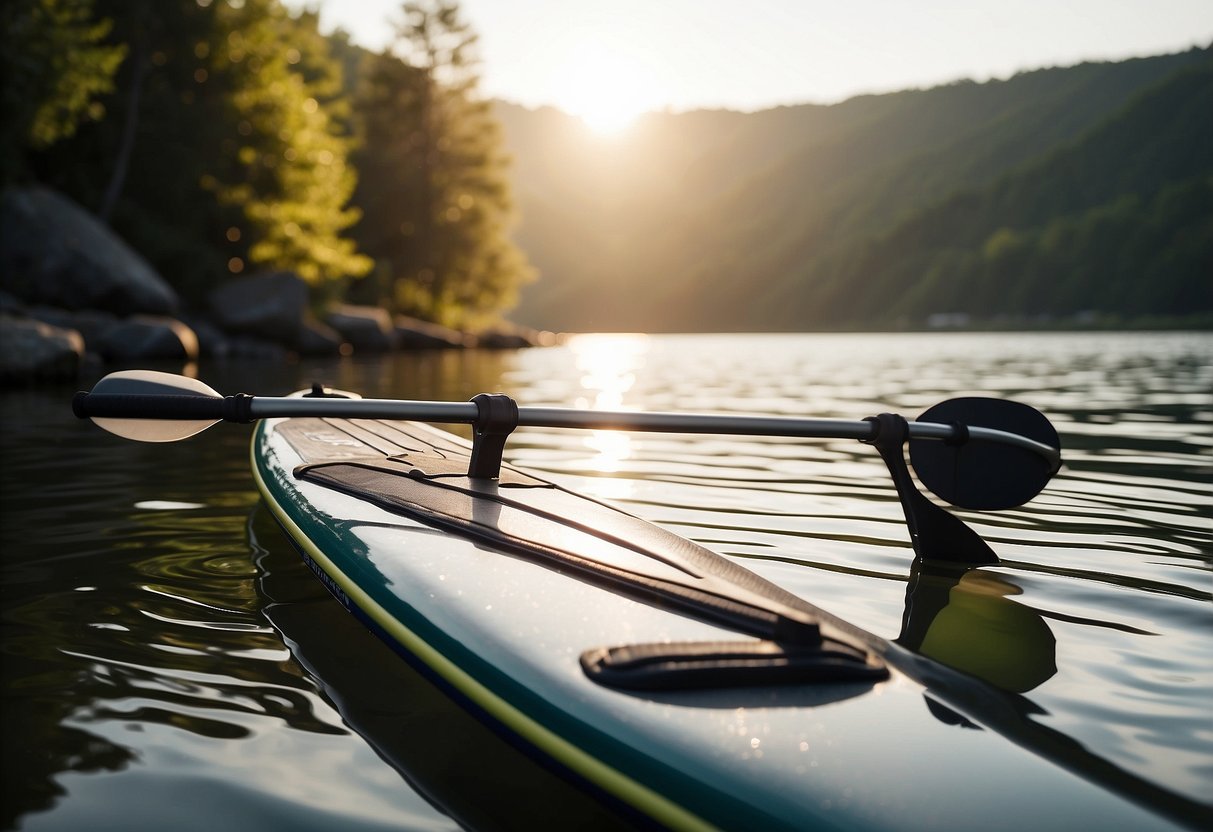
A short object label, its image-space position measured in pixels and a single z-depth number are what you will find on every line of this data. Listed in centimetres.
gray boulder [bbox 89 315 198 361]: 1709
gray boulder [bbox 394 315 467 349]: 3036
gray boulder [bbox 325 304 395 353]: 2728
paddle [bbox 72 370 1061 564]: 344
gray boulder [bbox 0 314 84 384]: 1285
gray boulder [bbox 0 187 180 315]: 1831
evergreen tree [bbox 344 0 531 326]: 3697
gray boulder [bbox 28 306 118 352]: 1684
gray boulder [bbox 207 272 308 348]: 2264
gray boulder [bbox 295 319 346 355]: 2333
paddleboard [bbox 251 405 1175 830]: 167
